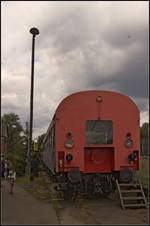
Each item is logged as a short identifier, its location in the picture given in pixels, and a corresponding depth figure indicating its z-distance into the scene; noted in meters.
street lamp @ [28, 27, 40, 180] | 18.16
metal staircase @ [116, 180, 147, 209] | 10.05
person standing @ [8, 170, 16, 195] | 13.14
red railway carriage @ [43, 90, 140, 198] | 11.29
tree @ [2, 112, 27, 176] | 77.15
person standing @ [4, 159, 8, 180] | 18.97
